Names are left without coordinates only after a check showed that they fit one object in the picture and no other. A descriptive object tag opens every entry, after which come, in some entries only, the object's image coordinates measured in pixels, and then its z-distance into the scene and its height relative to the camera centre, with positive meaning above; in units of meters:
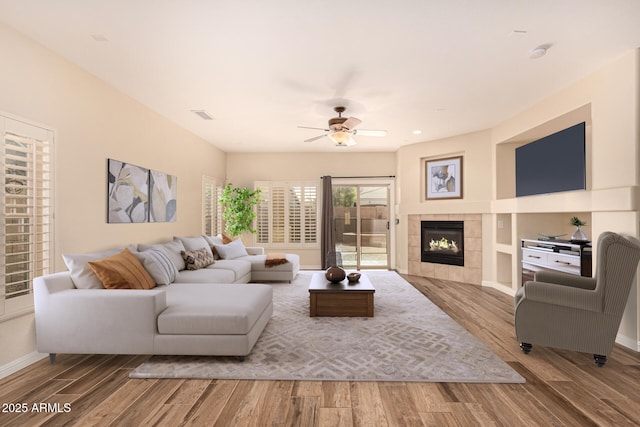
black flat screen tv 3.95 +0.70
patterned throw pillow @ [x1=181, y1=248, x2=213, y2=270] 4.79 -0.63
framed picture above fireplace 6.65 +0.80
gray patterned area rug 2.64 -1.25
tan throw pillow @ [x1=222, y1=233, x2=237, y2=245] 6.47 -0.44
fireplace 6.50 -0.51
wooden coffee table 4.09 -1.07
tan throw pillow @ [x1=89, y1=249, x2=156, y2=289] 3.09 -0.54
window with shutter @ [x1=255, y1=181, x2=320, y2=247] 8.08 +0.14
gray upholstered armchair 2.77 -0.80
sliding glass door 8.04 -0.16
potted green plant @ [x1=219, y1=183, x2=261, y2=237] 7.22 +0.12
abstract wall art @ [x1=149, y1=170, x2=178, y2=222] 4.86 +0.31
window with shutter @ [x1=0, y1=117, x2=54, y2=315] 2.72 +0.06
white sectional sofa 2.80 -0.91
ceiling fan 4.40 +1.20
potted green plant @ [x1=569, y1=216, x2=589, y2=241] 4.27 -0.22
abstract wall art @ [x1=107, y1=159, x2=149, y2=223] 4.01 +0.31
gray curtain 7.92 -0.13
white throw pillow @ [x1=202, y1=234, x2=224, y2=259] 5.96 -0.48
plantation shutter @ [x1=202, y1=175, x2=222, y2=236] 6.81 +0.21
